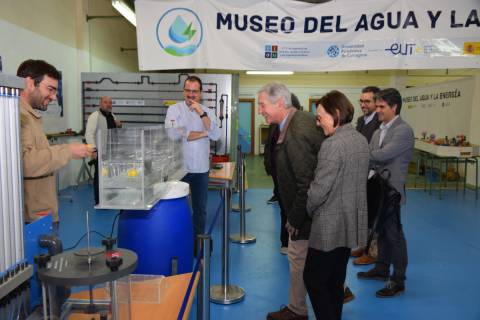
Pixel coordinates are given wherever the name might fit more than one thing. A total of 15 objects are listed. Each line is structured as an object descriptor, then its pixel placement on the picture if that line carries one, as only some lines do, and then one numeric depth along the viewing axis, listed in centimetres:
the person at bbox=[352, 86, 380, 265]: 370
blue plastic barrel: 231
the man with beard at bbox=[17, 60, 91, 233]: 168
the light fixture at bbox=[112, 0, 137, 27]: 655
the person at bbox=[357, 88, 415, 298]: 302
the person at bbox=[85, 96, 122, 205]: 576
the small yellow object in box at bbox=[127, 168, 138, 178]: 201
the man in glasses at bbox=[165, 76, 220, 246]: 350
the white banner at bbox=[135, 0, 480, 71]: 457
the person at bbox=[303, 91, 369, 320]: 209
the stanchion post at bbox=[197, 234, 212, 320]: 169
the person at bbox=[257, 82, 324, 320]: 225
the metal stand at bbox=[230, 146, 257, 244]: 442
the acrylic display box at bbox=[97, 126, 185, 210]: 201
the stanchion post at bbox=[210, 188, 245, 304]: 301
